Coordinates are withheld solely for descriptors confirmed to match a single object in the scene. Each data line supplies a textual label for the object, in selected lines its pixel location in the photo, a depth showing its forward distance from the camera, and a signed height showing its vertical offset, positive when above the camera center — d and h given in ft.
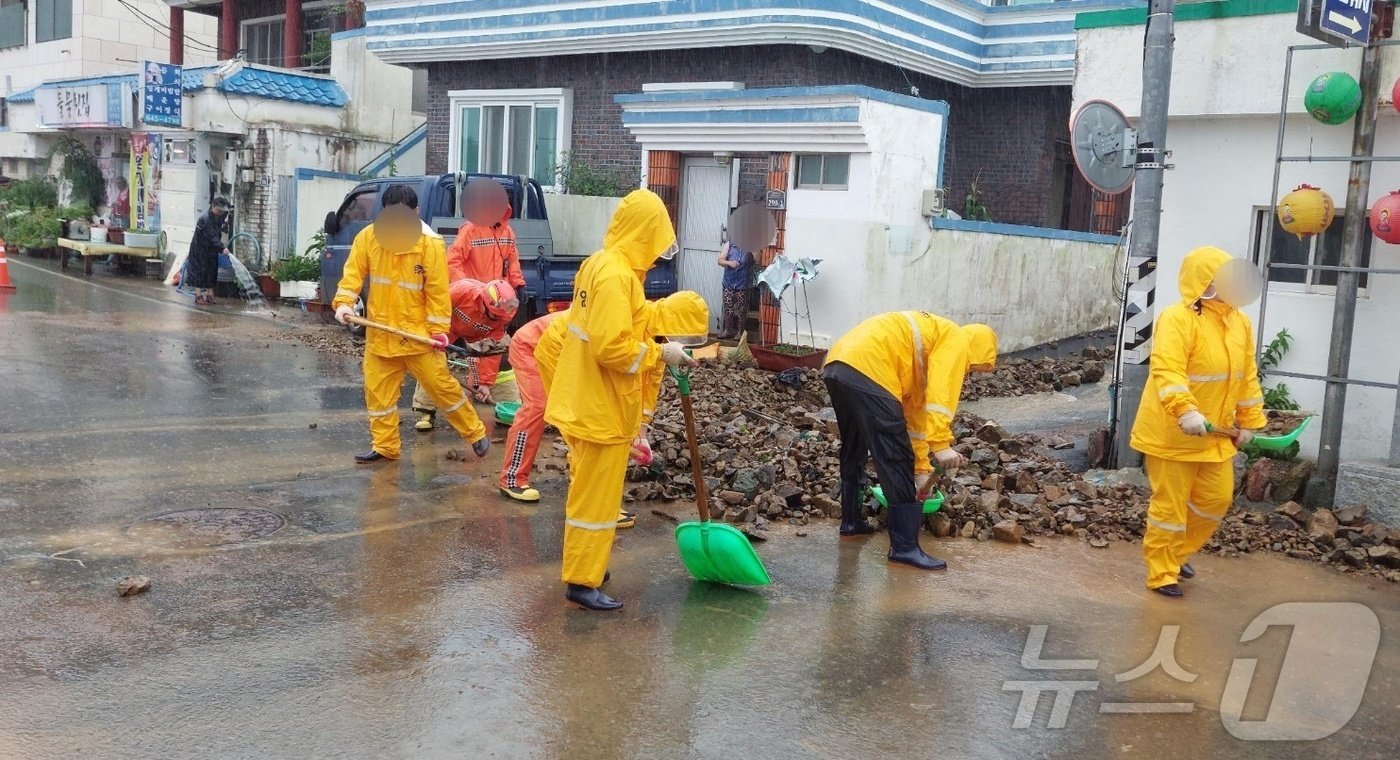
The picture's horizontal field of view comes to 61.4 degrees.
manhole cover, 19.26 -5.09
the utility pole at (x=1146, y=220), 24.56 +1.23
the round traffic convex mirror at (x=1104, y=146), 25.09 +2.73
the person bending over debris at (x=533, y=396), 19.72 -2.79
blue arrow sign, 21.40 +4.97
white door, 45.73 +1.17
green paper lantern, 22.81 +3.68
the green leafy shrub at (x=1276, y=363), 25.21 -1.70
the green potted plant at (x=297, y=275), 54.75 -2.27
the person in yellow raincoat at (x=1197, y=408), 17.87 -2.01
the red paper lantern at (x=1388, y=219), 21.95 +1.35
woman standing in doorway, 42.42 -1.19
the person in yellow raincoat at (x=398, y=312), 24.49 -1.65
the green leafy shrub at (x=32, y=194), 80.17 +1.17
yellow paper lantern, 23.56 +1.52
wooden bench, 62.69 -1.86
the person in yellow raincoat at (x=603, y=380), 15.83 -1.84
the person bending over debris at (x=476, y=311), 28.84 -1.81
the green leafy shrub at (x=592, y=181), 52.03 +2.83
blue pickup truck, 39.34 +0.17
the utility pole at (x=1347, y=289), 23.21 +0.01
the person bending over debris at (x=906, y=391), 18.40 -2.04
